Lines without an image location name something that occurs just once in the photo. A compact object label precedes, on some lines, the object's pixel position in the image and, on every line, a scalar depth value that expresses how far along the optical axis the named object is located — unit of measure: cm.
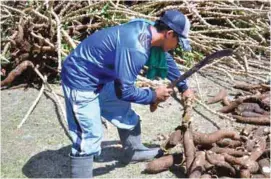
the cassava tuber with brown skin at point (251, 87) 423
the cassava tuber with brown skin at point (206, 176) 299
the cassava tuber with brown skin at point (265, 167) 308
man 263
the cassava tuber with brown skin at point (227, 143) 326
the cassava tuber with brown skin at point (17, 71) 436
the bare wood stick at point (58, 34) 405
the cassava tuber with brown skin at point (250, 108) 391
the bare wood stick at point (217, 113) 381
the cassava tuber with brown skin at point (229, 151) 316
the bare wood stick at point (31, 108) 378
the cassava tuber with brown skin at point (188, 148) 305
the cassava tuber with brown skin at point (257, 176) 307
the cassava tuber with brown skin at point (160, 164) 313
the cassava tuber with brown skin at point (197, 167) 298
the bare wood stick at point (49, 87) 388
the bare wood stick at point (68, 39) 424
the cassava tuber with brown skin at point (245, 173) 300
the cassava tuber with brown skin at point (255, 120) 373
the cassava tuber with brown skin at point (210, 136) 322
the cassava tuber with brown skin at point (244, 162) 304
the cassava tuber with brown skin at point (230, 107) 396
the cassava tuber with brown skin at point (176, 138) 323
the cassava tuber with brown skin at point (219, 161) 304
